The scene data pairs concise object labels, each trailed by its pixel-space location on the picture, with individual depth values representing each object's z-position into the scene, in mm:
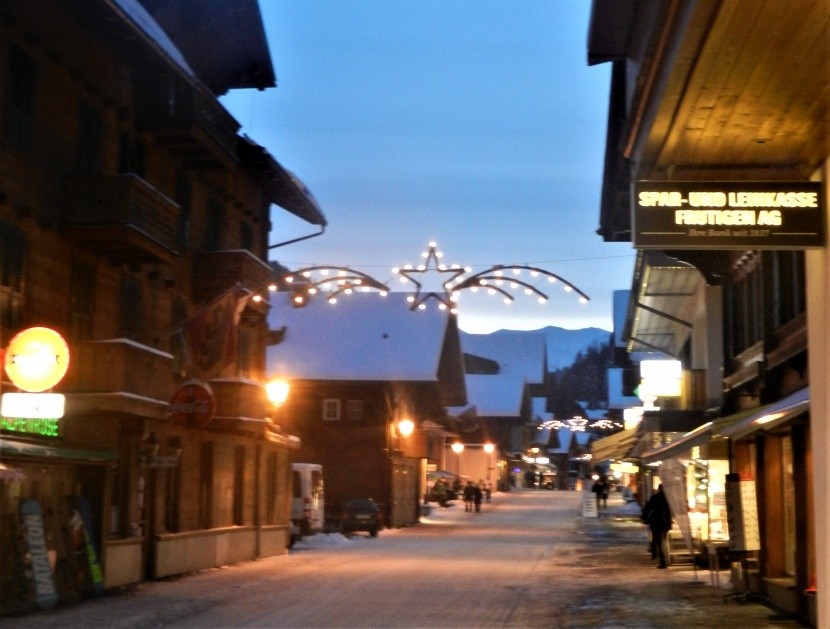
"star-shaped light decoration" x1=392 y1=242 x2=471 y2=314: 26438
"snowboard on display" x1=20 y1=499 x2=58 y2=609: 19516
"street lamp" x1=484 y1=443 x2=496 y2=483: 91294
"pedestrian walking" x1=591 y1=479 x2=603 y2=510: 65875
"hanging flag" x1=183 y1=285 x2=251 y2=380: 26141
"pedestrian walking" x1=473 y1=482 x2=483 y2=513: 68938
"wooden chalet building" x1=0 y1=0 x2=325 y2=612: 20328
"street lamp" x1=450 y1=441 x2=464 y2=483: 78625
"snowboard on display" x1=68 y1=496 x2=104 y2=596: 21375
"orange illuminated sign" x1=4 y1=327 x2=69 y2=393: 18141
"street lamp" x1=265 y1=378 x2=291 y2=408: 32625
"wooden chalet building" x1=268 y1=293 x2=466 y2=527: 54344
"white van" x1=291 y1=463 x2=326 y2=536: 42656
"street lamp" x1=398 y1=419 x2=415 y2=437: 54444
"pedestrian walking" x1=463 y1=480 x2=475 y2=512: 69988
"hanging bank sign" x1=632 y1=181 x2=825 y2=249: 11844
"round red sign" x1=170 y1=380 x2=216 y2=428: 25438
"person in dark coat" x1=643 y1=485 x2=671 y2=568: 30172
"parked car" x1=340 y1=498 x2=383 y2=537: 46219
